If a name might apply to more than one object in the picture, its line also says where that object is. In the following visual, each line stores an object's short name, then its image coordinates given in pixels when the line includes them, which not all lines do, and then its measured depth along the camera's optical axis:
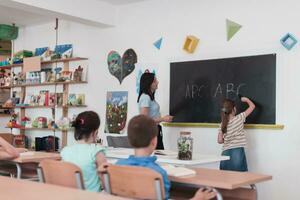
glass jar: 3.13
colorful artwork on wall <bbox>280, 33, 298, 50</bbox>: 4.38
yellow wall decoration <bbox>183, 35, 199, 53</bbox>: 5.21
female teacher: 4.52
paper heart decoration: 5.92
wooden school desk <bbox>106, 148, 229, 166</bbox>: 3.03
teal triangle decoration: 5.61
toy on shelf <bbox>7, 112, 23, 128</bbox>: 7.38
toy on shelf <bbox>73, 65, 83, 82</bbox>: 6.54
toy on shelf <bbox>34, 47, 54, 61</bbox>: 7.04
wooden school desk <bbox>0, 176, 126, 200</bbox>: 1.76
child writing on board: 4.48
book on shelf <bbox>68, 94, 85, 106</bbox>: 6.56
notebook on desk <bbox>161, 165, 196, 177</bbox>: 2.46
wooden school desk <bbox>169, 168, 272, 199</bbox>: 2.19
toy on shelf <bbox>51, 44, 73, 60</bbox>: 6.79
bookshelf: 6.62
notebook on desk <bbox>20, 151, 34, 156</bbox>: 3.63
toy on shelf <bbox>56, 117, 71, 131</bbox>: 6.63
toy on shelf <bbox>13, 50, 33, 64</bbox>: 7.37
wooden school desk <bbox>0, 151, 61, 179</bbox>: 3.33
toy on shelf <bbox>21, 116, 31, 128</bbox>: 7.31
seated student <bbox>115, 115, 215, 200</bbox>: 2.42
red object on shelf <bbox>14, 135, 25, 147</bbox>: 7.22
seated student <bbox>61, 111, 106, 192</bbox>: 2.78
